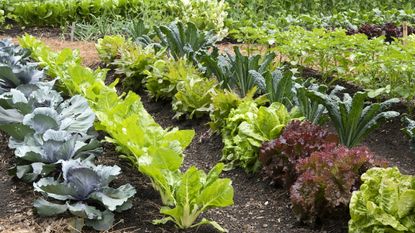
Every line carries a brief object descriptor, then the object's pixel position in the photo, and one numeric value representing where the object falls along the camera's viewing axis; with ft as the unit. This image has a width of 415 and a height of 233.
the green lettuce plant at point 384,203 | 10.30
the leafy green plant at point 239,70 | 18.80
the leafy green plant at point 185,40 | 22.62
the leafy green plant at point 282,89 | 16.25
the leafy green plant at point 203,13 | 31.27
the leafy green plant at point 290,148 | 13.39
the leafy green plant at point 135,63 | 22.35
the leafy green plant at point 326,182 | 11.66
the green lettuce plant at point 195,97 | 18.37
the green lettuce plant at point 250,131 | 14.67
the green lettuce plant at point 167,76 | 19.76
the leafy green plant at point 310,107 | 15.06
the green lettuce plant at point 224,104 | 16.78
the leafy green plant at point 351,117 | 14.11
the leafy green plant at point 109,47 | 24.73
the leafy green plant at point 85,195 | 11.06
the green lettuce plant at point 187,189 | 10.93
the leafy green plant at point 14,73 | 17.38
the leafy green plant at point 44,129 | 12.55
